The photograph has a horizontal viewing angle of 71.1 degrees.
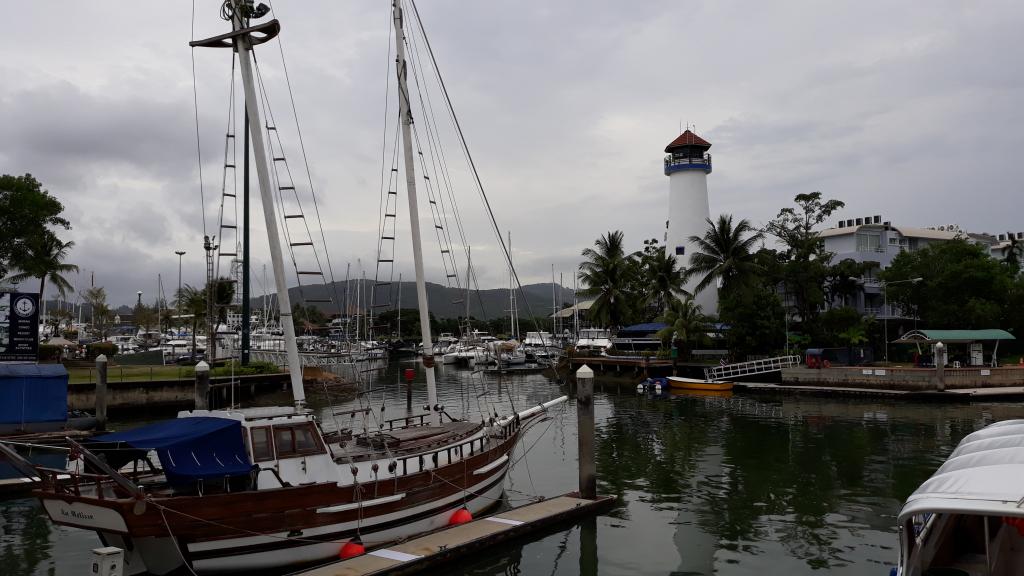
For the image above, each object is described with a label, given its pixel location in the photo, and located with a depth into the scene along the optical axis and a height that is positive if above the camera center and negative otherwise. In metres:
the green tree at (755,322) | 61.84 -1.08
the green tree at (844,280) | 67.81 +2.76
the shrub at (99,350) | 63.59 -2.81
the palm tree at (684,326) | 65.81 -1.40
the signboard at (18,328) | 36.50 -0.36
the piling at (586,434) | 21.42 -3.64
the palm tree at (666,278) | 75.06 +3.50
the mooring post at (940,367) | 48.03 -4.07
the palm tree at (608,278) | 82.69 +3.96
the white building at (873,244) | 76.19 +7.32
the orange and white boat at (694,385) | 55.69 -5.89
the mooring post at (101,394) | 33.72 -3.54
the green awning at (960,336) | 53.75 -2.19
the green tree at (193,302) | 76.38 +1.82
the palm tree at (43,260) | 52.16 +4.56
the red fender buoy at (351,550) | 16.58 -5.43
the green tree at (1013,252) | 83.25 +6.53
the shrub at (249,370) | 48.27 -3.63
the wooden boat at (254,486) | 14.54 -3.74
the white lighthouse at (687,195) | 80.31 +13.15
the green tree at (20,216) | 50.84 +7.54
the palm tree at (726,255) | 68.19 +5.33
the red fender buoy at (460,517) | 19.52 -5.56
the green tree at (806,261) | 66.00 +4.51
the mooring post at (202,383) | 31.11 -2.86
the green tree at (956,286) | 62.23 +1.93
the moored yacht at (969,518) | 10.51 -3.52
